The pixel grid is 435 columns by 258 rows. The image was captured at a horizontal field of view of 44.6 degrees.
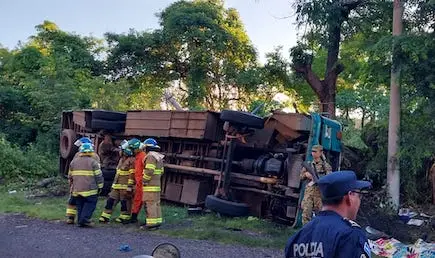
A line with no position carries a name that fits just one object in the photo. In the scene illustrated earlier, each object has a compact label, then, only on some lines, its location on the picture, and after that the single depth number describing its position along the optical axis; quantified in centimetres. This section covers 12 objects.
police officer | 259
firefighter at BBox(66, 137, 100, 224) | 969
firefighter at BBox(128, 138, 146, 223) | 980
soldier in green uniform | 828
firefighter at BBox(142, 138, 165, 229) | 930
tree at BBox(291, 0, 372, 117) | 1312
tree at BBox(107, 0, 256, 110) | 2388
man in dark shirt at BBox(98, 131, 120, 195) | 1296
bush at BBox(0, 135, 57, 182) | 1634
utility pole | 1059
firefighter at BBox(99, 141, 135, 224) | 992
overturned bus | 959
